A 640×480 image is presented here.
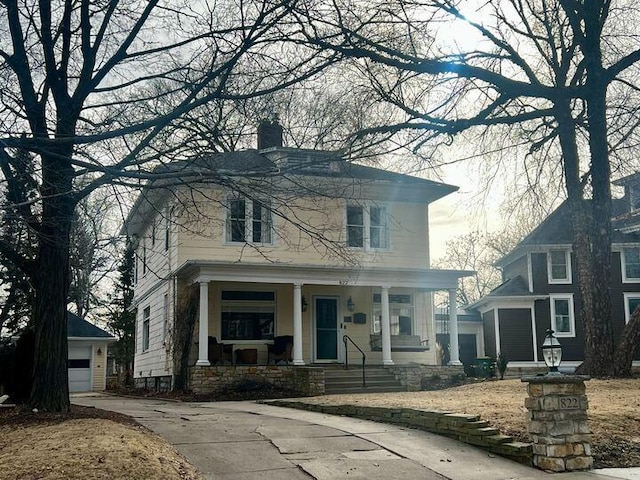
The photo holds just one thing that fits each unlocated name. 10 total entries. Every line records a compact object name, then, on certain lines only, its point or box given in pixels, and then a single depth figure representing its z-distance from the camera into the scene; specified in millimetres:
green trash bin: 24781
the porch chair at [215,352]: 18781
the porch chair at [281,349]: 19484
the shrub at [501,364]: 22375
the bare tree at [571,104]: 14227
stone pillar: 7629
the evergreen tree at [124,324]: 35125
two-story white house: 18844
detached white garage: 32125
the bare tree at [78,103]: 8859
